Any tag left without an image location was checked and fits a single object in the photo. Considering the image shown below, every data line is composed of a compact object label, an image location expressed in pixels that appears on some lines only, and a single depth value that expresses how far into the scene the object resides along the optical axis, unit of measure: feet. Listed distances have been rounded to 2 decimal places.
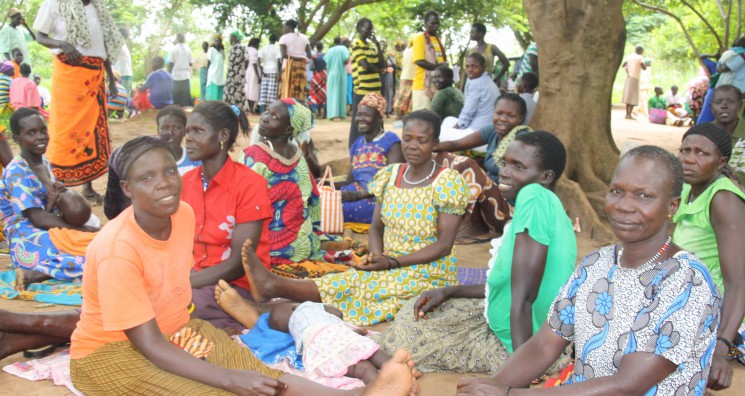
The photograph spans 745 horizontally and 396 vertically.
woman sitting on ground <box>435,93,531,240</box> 17.34
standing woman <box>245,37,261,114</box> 46.78
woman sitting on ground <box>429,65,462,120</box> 24.95
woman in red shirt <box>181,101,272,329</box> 11.59
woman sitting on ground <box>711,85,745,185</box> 16.38
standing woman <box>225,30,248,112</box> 46.57
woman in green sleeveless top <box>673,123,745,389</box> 9.23
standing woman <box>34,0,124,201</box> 19.45
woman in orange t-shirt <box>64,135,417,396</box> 7.89
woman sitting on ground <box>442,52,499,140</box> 21.84
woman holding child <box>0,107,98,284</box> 13.58
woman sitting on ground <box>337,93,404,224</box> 18.95
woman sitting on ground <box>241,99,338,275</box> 14.67
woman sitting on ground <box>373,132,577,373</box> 8.95
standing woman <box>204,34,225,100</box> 48.65
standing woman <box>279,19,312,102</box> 40.68
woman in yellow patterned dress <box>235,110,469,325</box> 12.01
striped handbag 18.11
